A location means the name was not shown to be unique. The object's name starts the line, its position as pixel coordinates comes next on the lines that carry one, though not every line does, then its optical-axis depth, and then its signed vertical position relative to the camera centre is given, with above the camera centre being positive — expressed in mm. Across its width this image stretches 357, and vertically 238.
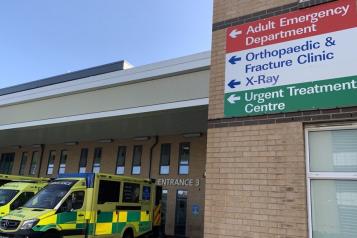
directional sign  4980 +2054
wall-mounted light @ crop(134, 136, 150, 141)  24000 +4098
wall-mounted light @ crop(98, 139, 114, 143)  25703 +4082
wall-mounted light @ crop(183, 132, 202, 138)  22109 +4147
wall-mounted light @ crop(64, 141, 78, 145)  27703 +4106
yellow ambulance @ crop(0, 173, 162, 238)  11688 -254
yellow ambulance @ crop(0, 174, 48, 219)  15922 +246
